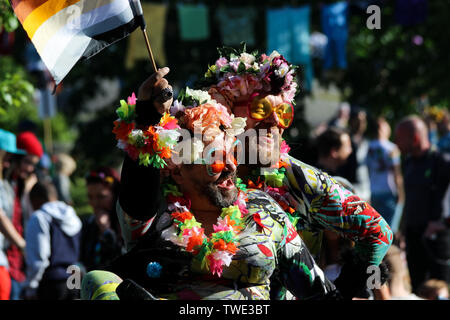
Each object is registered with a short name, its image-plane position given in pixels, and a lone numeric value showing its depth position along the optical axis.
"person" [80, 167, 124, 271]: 11.76
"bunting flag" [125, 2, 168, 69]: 20.23
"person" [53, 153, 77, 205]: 18.77
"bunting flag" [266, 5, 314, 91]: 20.30
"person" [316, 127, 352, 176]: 13.38
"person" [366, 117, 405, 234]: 17.28
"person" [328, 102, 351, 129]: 21.12
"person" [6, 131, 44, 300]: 13.66
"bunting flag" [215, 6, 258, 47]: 20.67
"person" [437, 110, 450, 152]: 19.02
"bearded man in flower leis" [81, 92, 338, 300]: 6.81
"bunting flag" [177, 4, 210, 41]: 20.59
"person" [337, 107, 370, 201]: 15.07
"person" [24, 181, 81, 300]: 12.27
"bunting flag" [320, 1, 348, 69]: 20.03
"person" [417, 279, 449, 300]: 11.49
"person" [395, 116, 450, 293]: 14.75
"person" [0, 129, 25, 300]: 12.84
